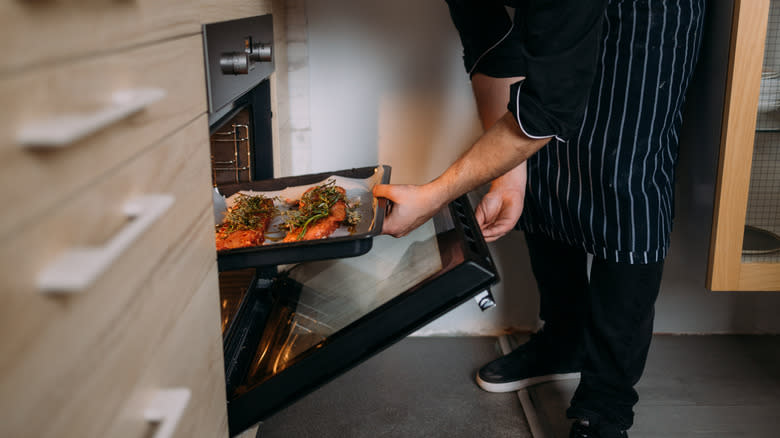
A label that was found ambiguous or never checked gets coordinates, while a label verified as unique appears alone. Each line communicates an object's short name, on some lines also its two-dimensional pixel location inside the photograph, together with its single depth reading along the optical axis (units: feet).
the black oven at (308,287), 3.09
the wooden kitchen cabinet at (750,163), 4.23
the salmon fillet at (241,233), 3.28
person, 3.47
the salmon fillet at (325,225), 3.49
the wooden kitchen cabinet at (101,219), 1.21
